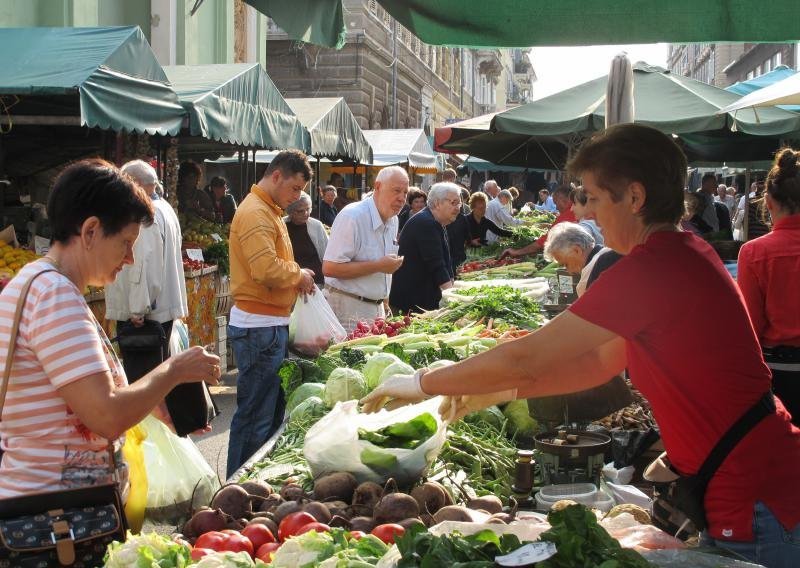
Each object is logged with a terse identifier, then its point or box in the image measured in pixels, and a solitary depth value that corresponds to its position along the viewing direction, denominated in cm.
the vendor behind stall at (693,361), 213
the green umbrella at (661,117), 908
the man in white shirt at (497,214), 1661
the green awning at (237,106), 923
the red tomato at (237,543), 260
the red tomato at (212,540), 260
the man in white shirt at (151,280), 646
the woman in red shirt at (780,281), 472
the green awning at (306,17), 339
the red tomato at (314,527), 269
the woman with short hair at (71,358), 250
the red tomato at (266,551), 258
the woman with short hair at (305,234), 998
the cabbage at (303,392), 489
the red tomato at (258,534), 274
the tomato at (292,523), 276
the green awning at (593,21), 323
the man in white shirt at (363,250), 668
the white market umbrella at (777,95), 645
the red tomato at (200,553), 247
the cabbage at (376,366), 475
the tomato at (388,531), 265
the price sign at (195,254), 984
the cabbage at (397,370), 466
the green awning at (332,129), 1321
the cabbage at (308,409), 450
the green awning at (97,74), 724
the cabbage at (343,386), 458
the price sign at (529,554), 194
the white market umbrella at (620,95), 604
